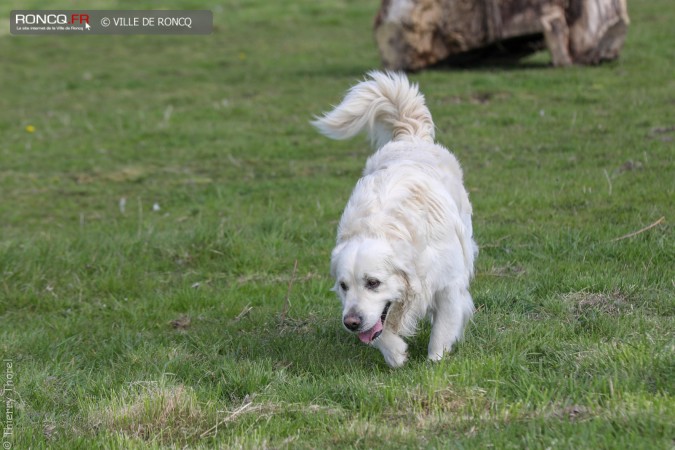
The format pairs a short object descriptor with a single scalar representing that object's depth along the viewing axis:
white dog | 10.30
